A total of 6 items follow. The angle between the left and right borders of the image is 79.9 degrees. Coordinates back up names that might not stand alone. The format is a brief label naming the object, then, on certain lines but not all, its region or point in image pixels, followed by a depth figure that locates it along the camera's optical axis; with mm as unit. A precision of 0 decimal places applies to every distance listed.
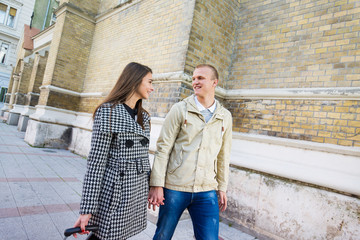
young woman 1453
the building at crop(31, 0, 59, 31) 22547
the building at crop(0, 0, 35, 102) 22938
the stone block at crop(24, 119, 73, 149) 8125
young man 1793
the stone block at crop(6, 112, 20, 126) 15266
